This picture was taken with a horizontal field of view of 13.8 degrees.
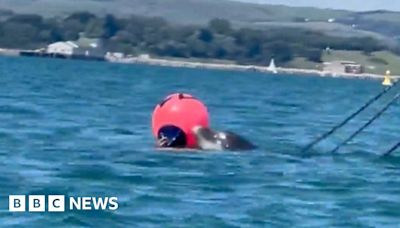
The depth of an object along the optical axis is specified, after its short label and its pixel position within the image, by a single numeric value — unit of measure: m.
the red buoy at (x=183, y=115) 37.38
